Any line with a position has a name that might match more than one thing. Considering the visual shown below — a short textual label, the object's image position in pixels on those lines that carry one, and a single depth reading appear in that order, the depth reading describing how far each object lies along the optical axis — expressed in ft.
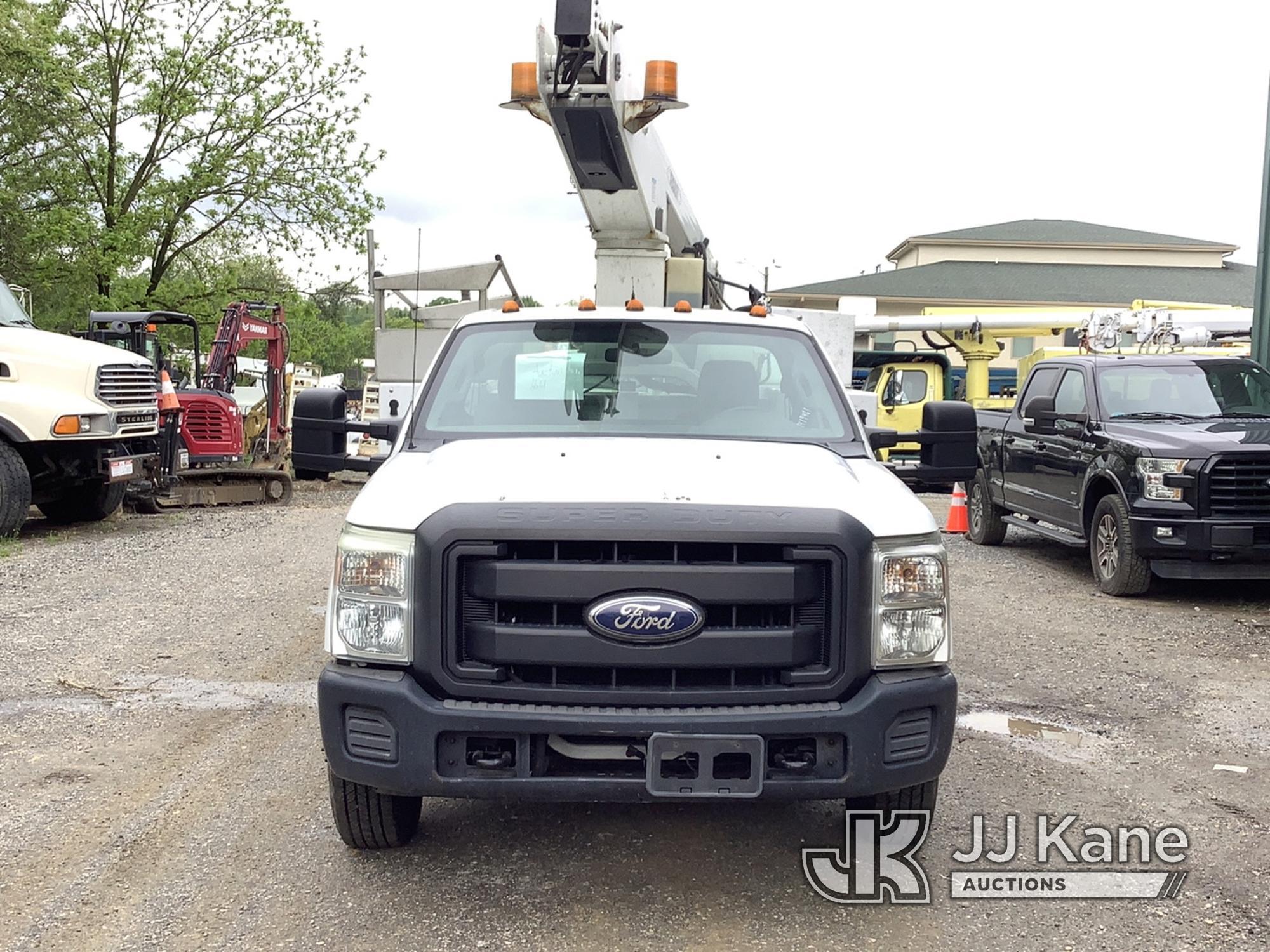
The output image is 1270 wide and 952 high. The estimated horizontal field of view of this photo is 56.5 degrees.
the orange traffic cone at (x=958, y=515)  43.32
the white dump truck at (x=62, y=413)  37.99
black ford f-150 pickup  28.09
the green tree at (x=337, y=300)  86.33
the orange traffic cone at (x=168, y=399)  46.47
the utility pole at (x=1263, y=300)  45.44
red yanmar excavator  49.22
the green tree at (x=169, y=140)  73.46
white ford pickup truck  11.23
